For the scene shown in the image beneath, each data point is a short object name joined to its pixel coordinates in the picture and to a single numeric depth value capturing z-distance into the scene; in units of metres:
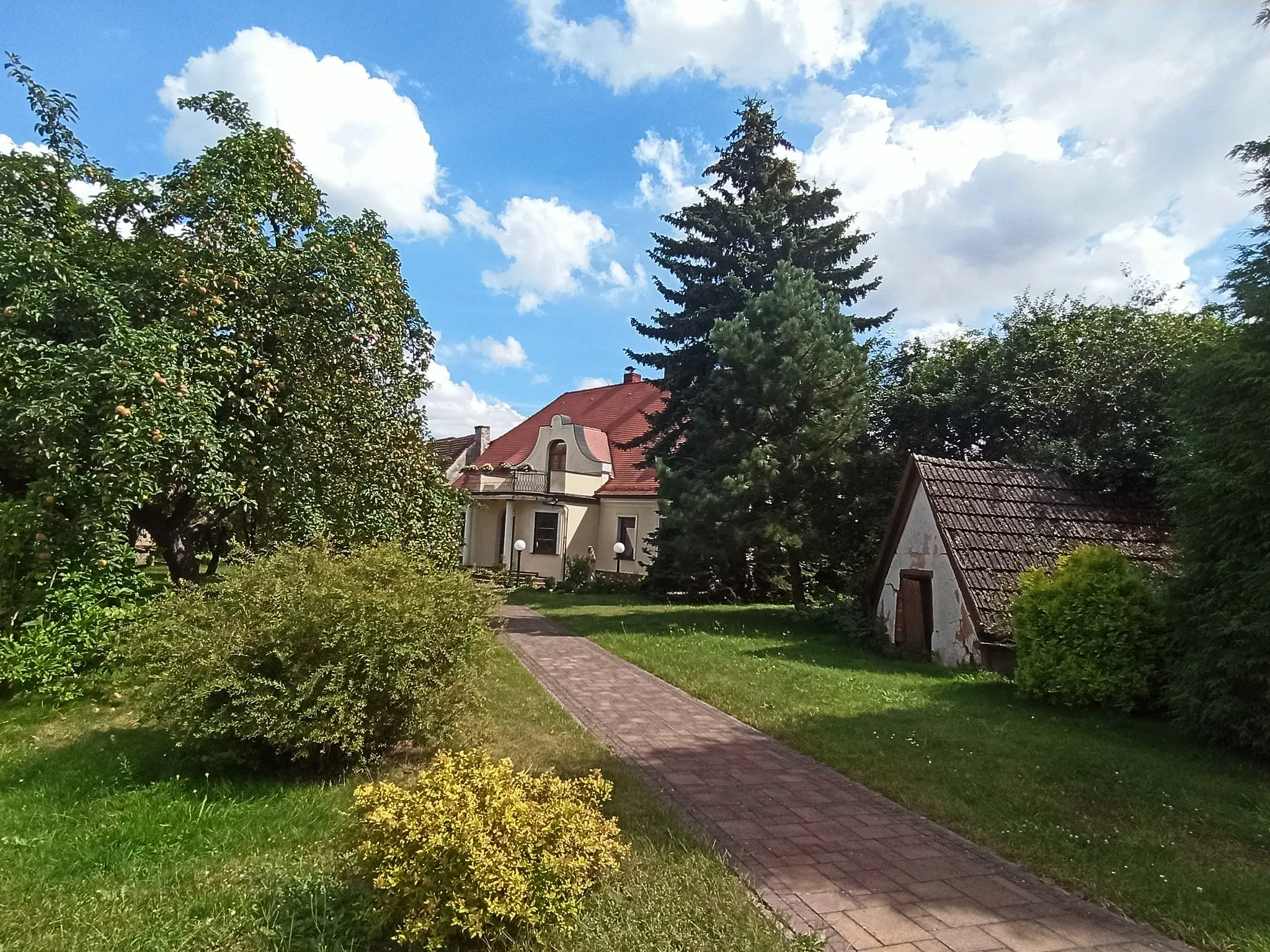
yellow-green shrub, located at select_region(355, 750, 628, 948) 3.49
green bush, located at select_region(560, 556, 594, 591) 26.02
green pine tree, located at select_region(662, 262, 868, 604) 17.17
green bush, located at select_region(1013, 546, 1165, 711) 9.20
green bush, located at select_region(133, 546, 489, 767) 5.71
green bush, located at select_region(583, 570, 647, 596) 25.09
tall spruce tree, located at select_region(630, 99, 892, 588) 22.92
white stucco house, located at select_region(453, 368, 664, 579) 29.86
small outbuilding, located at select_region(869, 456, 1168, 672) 12.07
